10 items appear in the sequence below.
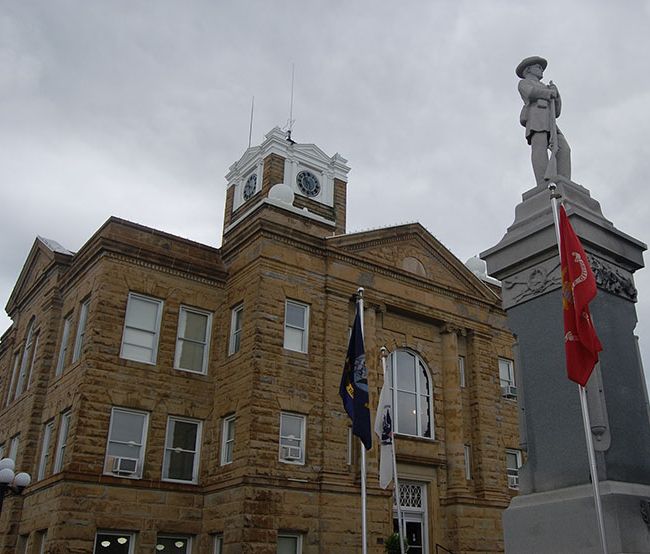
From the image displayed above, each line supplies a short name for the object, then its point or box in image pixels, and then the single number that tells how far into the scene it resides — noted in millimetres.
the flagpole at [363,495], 13316
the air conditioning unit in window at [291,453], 21375
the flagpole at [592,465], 6371
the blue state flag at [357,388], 13867
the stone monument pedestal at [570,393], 7000
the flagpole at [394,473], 15203
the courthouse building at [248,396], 20547
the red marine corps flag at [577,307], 7121
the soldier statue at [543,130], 9445
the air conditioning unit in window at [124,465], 20656
